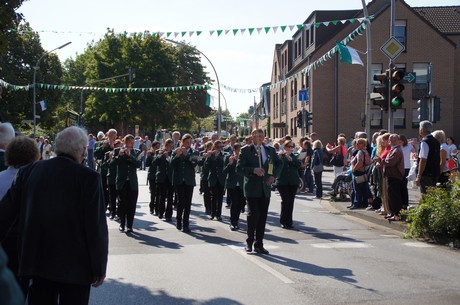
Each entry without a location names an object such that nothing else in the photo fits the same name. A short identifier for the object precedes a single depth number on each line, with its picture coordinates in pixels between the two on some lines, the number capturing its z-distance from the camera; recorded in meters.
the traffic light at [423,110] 14.66
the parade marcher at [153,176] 14.07
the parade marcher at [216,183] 13.48
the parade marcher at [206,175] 13.95
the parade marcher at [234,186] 12.01
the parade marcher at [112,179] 12.52
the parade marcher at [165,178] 13.01
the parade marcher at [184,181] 11.55
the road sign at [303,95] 32.75
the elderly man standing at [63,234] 3.88
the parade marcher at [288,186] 12.04
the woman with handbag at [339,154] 17.30
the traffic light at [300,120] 28.70
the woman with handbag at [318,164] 18.05
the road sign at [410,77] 16.19
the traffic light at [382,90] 13.83
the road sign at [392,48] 14.91
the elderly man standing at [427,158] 11.07
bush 9.61
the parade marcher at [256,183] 9.05
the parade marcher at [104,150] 13.48
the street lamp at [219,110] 36.20
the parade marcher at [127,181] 11.39
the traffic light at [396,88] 13.50
